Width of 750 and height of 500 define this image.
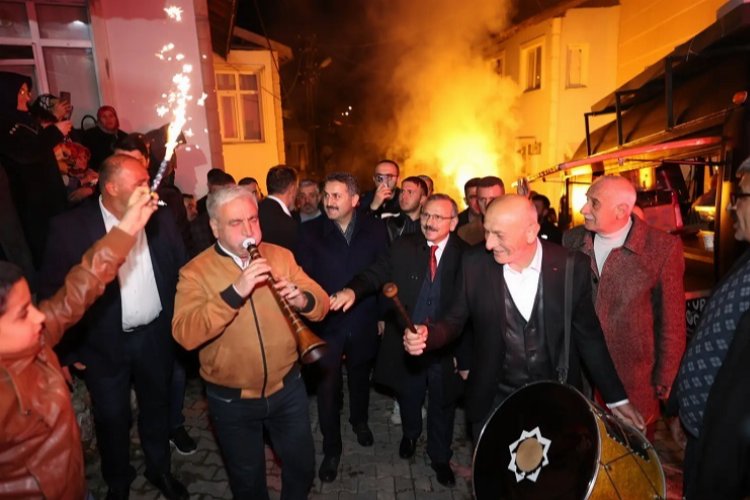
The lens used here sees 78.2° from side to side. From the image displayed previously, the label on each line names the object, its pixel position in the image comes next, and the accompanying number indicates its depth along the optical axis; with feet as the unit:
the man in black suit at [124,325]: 12.31
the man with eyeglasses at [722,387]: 7.58
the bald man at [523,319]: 10.86
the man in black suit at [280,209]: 17.01
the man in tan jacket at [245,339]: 9.93
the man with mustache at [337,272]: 14.88
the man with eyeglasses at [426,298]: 14.14
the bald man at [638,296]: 12.57
